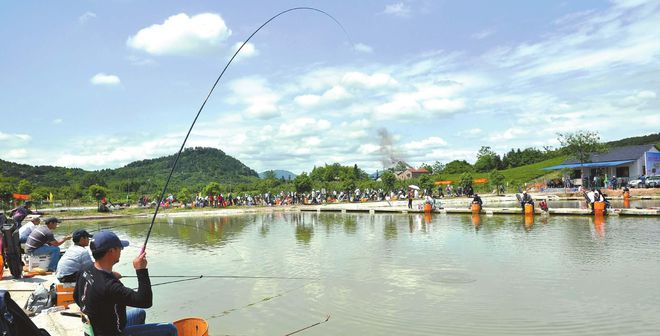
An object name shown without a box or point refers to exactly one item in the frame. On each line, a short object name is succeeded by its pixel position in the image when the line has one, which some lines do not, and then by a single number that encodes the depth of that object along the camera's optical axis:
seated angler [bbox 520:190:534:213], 26.42
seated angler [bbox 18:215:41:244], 12.18
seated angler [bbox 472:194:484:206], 29.20
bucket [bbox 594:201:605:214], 23.77
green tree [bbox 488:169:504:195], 54.12
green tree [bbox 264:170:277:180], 88.89
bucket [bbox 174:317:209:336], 5.40
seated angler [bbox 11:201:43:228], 11.62
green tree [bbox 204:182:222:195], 51.75
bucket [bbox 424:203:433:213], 31.95
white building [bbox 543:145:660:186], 55.25
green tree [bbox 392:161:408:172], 151.96
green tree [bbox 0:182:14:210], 47.88
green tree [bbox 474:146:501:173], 112.44
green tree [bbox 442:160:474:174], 113.97
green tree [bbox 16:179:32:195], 60.79
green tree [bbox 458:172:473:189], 56.00
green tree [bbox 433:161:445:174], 139.93
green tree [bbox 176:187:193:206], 52.24
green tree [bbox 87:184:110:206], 50.88
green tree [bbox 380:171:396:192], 56.16
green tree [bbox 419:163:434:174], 149.19
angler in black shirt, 4.15
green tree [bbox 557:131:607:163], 57.25
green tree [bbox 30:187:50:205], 56.00
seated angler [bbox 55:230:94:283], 7.75
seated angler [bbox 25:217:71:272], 10.24
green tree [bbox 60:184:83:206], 62.44
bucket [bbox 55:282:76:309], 7.79
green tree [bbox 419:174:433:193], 56.88
